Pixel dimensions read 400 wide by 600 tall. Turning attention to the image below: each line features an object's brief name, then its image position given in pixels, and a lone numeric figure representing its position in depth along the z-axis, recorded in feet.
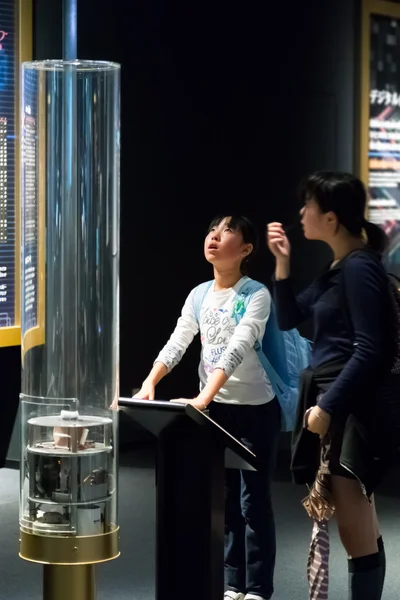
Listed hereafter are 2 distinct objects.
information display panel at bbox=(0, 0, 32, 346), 18.65
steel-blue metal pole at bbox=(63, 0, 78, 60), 18.88
